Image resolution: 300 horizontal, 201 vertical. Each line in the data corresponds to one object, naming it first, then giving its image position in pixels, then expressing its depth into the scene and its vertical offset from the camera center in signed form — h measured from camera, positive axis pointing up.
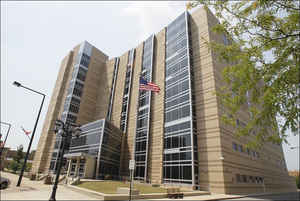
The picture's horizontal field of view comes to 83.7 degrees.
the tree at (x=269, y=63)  4.45 +3.02
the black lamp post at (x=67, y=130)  13.24 +2.34
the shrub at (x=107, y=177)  31.74 -2.61
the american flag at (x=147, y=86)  15.00 +6.68
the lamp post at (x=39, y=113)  15.66 +4.90
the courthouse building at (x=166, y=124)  25.50 +7.40
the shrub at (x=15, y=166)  52.14 -2.61
